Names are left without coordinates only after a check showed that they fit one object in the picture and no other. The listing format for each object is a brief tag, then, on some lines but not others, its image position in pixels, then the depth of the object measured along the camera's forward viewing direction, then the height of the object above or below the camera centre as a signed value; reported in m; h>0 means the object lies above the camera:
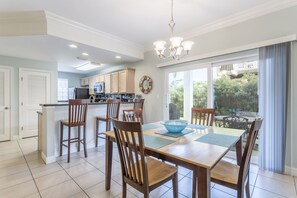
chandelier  2.07 +0.74
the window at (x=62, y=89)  6.88 +0.40
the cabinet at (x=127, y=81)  4.68 +0.54
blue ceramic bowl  1.89 -0.36
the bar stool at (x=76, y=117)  2.81 -0.36
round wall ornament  4.38 +0.41
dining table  1.12 -0.46
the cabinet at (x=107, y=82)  5.37 +0.57
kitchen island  2.79 -0.60
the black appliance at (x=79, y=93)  6.03 +0.20
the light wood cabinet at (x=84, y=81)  6.68 +0.76
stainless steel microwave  5.61 +0.38
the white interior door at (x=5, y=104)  4.15 -0.17
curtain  2.33 -0.07
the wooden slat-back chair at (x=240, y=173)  1.31 -0.74
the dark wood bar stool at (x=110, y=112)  3.35 -0.32
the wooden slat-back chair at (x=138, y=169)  1.25 -0.66
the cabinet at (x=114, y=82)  4.99 +0.52
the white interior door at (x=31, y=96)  4.46 +0.06
